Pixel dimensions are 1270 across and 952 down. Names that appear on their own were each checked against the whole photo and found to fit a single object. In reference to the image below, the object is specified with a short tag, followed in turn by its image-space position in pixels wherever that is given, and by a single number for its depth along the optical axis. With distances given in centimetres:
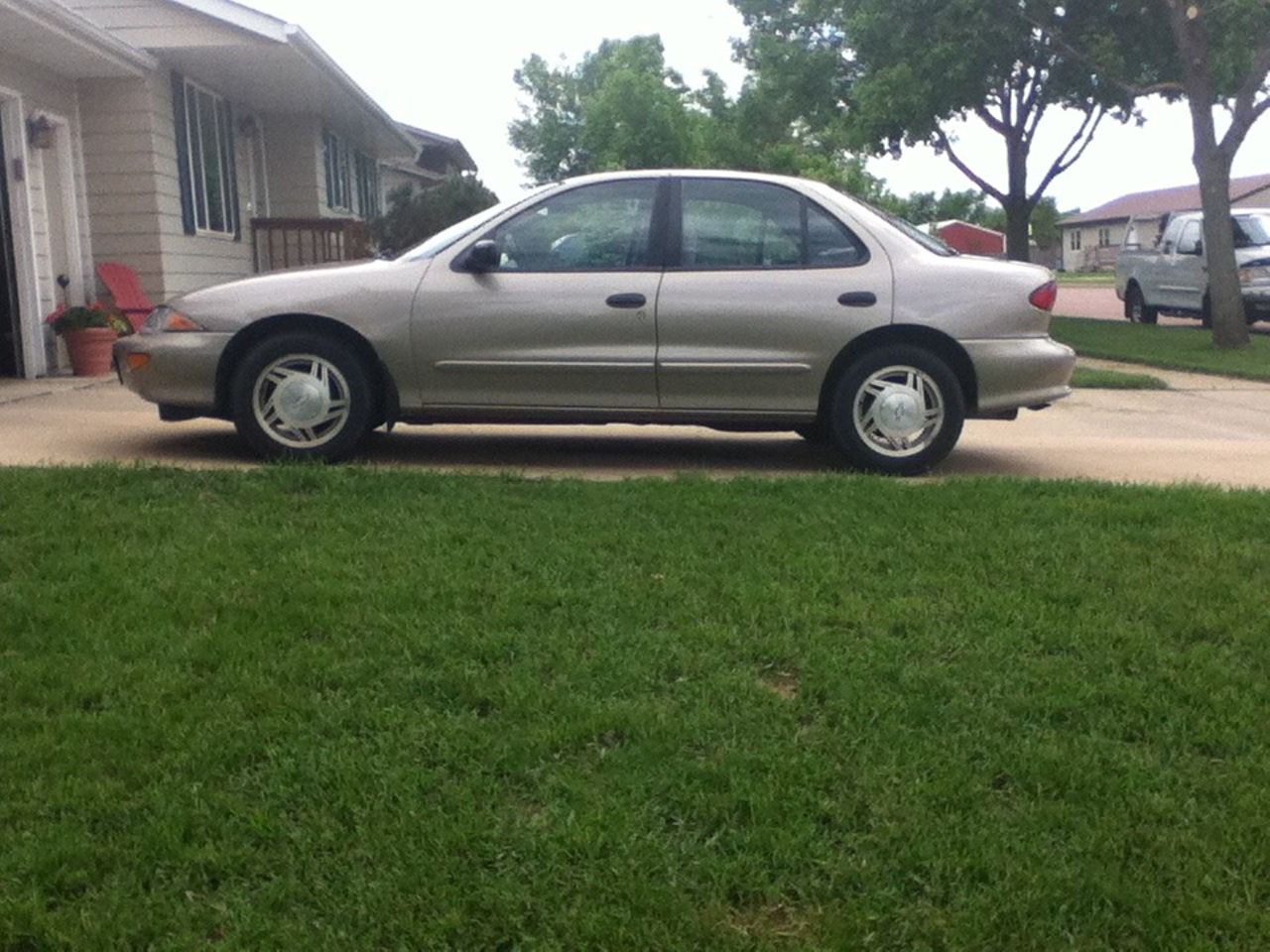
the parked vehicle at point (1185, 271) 2088
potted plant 1132
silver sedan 665
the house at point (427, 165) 2843
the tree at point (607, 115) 5494
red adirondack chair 1238
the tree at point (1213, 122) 1764
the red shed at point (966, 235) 6324
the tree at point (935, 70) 2270
